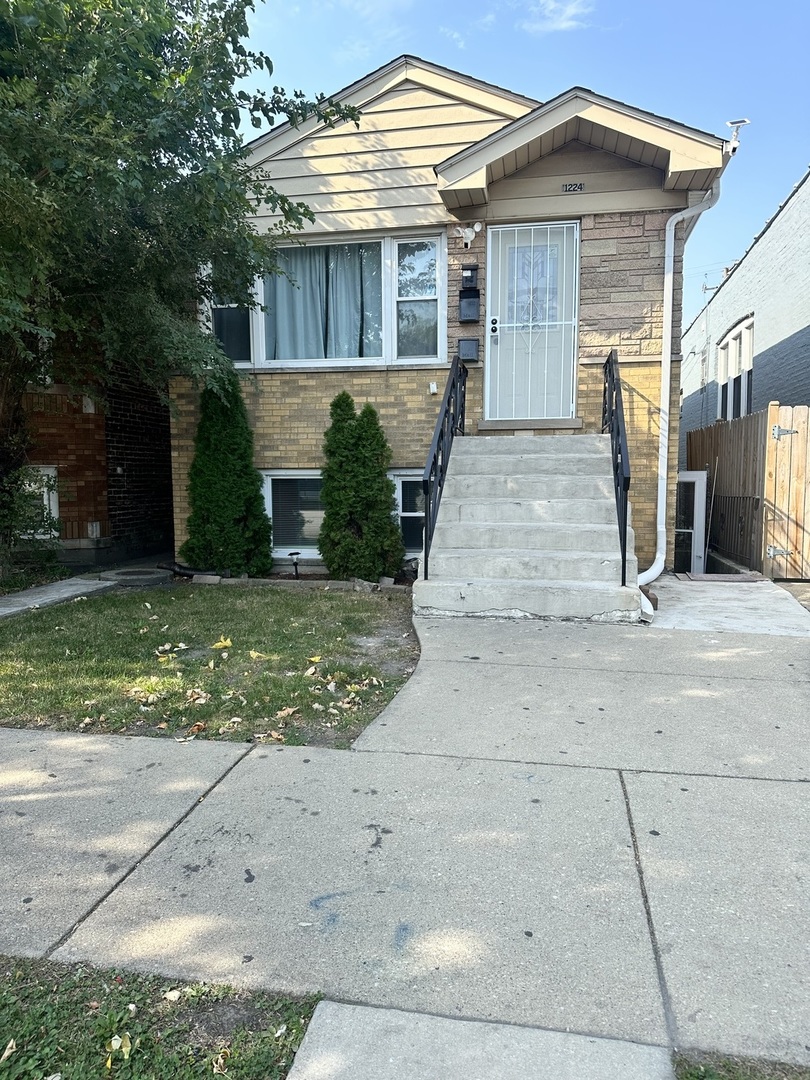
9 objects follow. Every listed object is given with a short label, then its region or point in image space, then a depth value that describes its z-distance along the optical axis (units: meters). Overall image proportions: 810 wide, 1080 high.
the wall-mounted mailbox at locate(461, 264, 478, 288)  8.00
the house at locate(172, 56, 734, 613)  7.47
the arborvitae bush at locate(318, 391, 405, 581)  7.84
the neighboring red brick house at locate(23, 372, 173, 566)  9.23
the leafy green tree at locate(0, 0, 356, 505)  5.03
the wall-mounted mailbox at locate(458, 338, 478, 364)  8.08
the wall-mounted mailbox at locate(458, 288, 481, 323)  8.03
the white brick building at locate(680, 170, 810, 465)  12.14
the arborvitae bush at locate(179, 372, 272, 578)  8.23
